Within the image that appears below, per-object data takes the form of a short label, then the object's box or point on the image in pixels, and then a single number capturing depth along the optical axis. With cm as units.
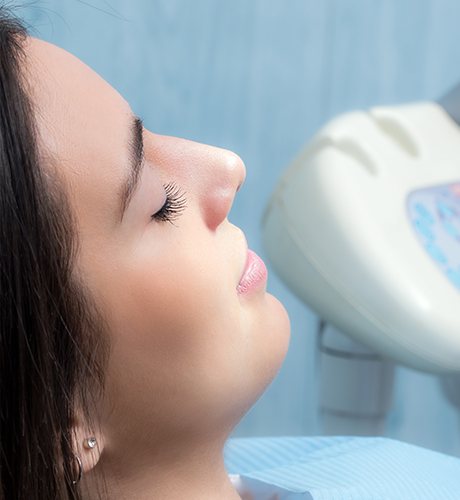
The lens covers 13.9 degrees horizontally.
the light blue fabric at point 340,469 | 97
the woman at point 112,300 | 81
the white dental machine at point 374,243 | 104
